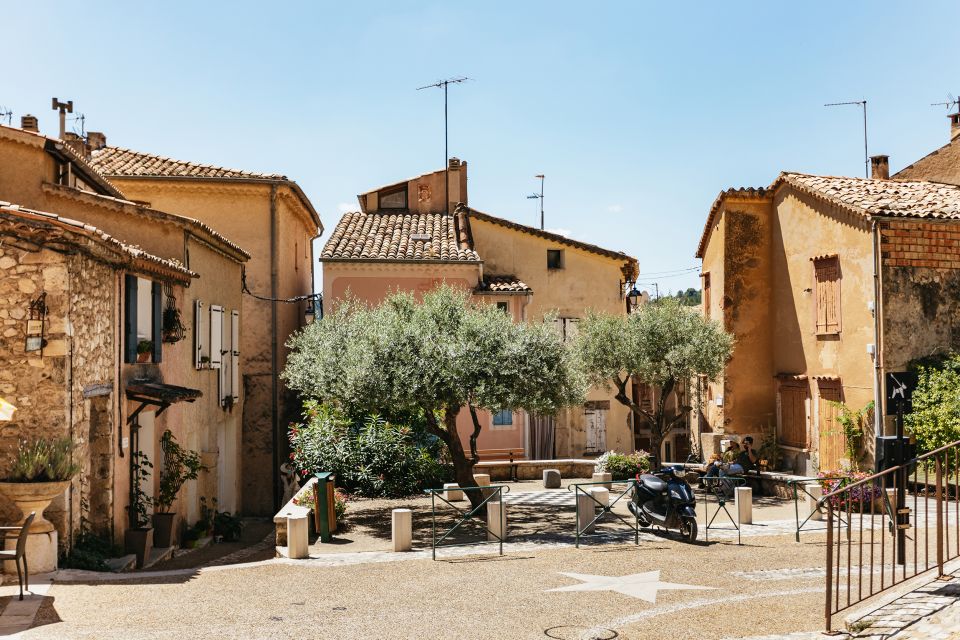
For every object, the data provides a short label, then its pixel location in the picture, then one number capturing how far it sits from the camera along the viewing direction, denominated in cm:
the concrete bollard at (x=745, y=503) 1560
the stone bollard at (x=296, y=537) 1278
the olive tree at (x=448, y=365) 1523
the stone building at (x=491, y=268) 2472
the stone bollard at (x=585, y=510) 1513
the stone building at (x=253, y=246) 2325
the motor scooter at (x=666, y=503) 1420
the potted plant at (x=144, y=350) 1430
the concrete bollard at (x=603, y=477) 2100
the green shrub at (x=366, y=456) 1856
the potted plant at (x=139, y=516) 1321
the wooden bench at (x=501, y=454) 2520
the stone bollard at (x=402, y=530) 1327
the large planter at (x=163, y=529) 1455
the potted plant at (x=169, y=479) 1458
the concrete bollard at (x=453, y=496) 1875
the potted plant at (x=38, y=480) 1038
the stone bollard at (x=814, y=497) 1612
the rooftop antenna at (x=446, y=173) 2914
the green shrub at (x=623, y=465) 2158
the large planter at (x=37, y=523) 1034
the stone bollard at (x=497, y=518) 1373
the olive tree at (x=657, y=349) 2162
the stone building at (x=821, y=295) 1945
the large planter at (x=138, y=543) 1320
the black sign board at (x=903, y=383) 1909
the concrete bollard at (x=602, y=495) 1537
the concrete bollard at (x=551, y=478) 2119
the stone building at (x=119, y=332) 1127
